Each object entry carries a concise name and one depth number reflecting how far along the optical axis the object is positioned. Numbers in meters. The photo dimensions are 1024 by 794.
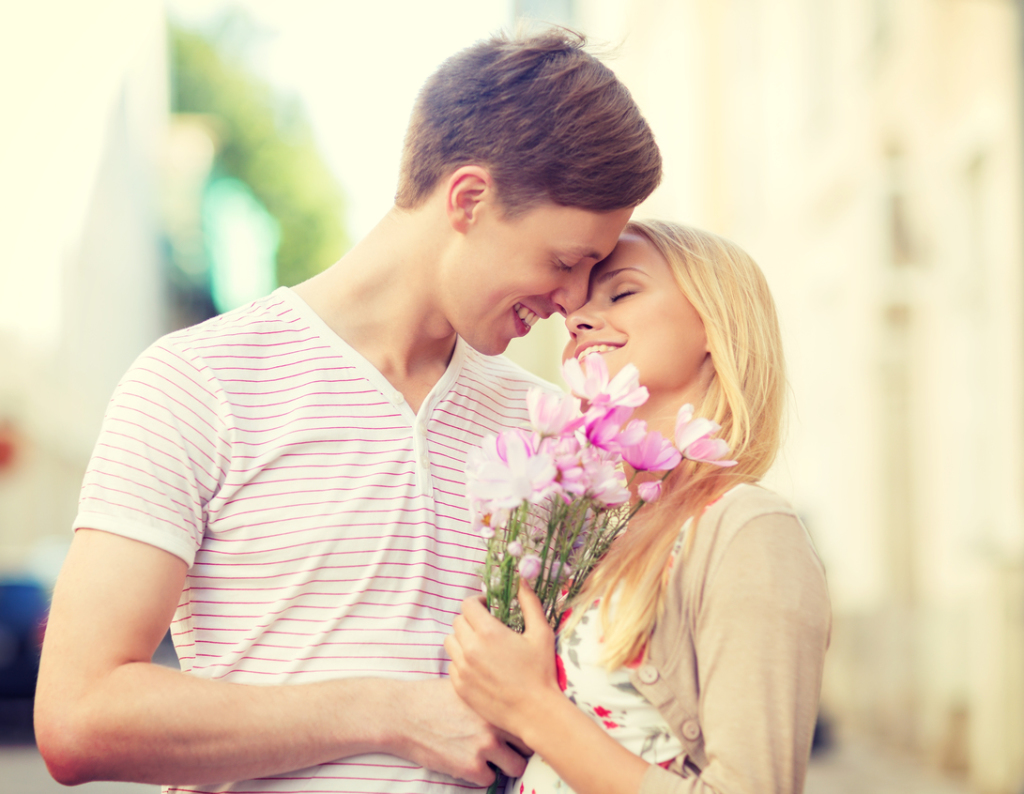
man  1.84
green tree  34.00
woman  1.71
